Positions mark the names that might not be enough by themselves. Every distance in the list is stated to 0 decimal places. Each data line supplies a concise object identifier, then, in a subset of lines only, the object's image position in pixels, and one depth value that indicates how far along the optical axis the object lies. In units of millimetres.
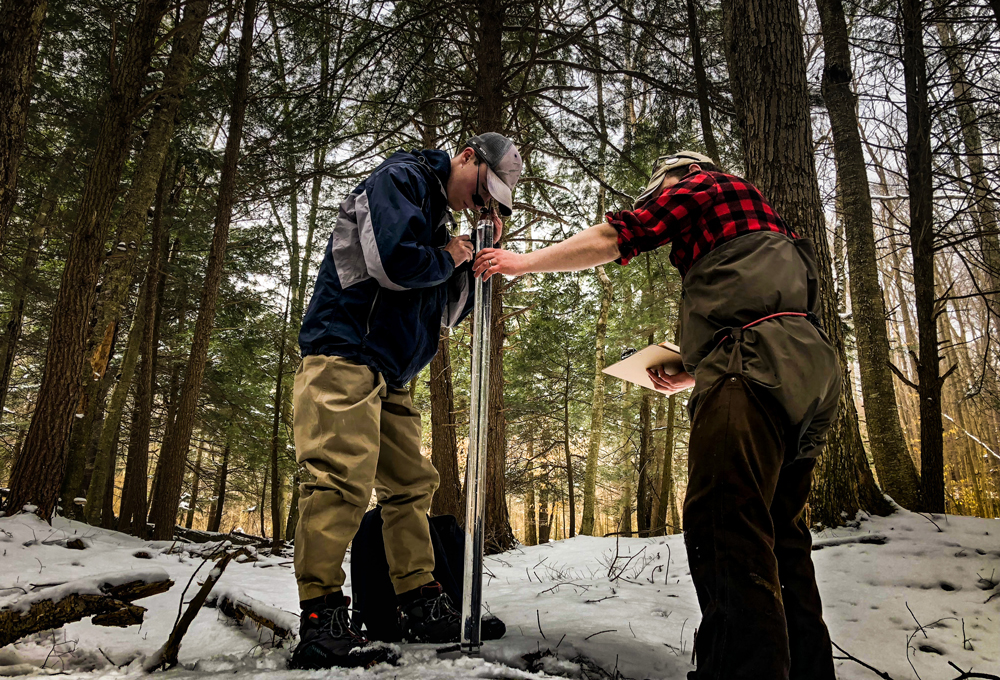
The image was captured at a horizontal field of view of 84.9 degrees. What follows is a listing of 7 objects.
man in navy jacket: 1938
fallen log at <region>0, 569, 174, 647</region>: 1866
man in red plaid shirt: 1352
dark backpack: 2242
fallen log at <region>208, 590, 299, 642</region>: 2086
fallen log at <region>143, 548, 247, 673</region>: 1829
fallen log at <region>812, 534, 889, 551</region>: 3217
